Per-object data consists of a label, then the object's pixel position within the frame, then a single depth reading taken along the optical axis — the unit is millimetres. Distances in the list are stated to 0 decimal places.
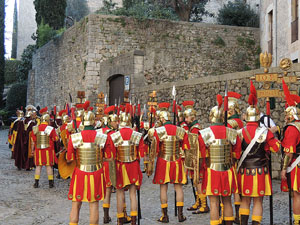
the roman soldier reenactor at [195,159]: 4852
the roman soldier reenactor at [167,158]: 5723
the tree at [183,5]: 22875
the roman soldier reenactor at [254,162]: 4715
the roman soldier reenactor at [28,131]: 10789
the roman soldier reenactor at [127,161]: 5324
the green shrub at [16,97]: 34094
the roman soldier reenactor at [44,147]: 8312
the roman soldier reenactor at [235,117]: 5703
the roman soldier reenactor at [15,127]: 11836
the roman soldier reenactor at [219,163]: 4707
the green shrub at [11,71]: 45031
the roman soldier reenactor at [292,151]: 4910
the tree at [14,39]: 50766
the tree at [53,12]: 29641
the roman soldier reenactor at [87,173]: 4660
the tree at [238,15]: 20900
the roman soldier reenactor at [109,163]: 5082
